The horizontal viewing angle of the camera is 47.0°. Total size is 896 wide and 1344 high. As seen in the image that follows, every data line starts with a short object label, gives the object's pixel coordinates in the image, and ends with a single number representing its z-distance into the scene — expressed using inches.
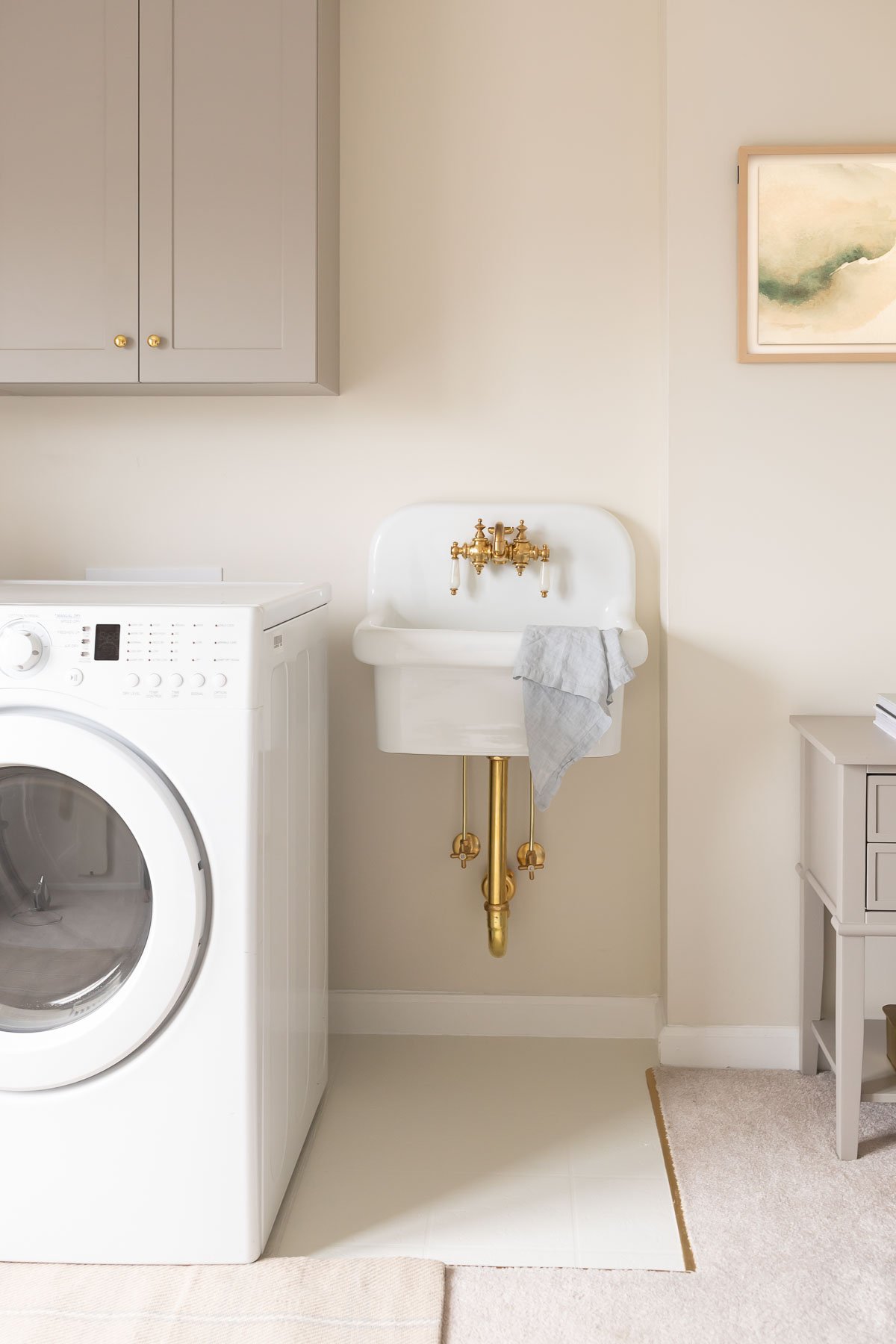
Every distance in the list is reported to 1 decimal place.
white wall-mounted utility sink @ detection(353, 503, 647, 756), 84.0
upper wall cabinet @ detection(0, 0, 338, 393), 72.6
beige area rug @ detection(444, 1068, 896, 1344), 54.2
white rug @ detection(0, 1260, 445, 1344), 53.2
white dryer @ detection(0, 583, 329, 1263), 54.6
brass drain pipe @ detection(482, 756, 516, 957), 82.0
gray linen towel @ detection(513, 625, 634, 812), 69.6
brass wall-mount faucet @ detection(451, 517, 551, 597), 80.6
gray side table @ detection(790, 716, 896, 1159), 66.2
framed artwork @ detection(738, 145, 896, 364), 77.4
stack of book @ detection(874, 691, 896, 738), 70.5
